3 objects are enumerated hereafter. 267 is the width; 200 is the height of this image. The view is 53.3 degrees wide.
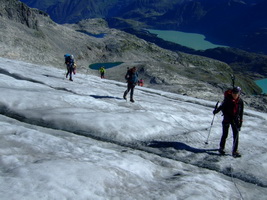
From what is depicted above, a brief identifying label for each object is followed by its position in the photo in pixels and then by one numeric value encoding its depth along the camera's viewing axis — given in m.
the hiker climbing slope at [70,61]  23.65
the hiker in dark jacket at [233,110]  9.34
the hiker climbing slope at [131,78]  16.01
